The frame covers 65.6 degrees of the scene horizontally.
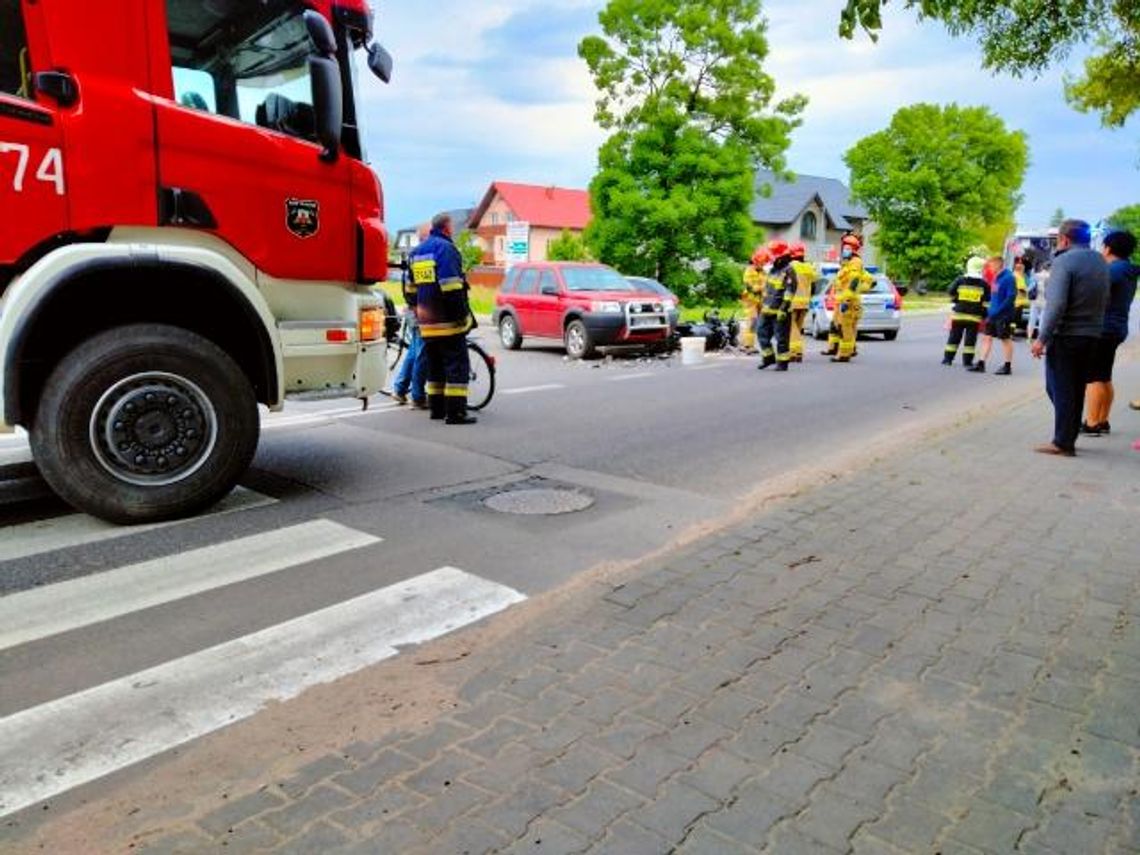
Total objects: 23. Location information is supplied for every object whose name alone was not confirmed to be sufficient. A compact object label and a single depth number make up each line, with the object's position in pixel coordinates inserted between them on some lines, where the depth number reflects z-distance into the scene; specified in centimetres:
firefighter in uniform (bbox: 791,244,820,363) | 1450
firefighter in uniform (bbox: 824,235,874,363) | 1581
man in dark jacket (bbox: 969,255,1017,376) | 1397
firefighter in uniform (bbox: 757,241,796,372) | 1415
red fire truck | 466
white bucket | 1578
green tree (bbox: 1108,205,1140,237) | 14296
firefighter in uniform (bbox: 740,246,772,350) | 1644
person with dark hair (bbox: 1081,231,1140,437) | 766
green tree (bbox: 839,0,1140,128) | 365
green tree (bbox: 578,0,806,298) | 2922
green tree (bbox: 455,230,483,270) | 6130
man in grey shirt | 713
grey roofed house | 6606
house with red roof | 7206
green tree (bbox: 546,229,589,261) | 4511
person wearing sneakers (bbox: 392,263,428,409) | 980
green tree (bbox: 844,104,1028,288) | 5544
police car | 2192
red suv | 1617
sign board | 2439
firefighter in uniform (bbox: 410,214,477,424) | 866
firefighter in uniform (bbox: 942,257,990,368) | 1462
